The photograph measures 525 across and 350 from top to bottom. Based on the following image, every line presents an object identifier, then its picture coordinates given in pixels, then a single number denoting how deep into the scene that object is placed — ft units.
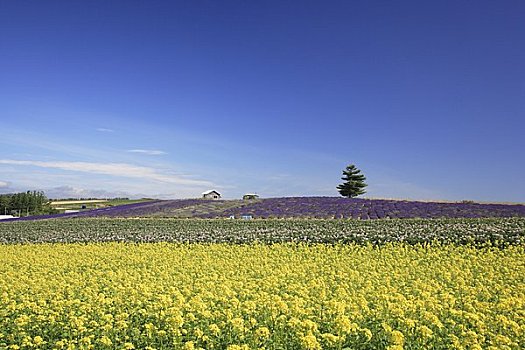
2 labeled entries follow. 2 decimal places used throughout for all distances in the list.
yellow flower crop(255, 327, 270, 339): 16.80
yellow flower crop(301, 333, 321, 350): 15.43
